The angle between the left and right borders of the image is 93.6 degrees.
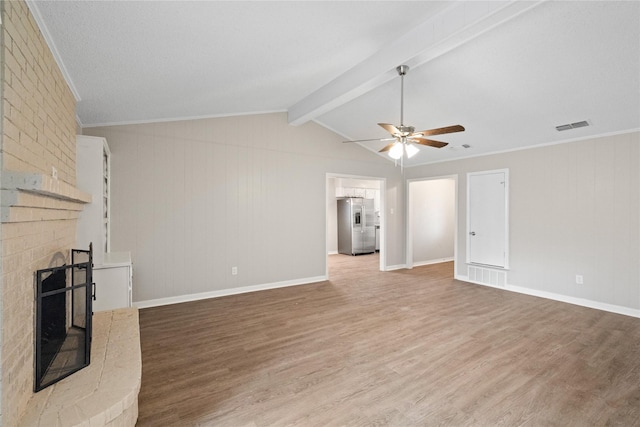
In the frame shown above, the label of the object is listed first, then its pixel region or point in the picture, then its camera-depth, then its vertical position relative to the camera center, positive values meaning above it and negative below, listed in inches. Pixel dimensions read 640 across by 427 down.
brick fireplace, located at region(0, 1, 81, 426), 52.4 +4.3
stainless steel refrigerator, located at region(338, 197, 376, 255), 366.0 -15.9
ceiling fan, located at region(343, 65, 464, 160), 123.5 +32.8
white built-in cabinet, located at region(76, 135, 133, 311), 123.2 -8.2
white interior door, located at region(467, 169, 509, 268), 213.9 -3.2
